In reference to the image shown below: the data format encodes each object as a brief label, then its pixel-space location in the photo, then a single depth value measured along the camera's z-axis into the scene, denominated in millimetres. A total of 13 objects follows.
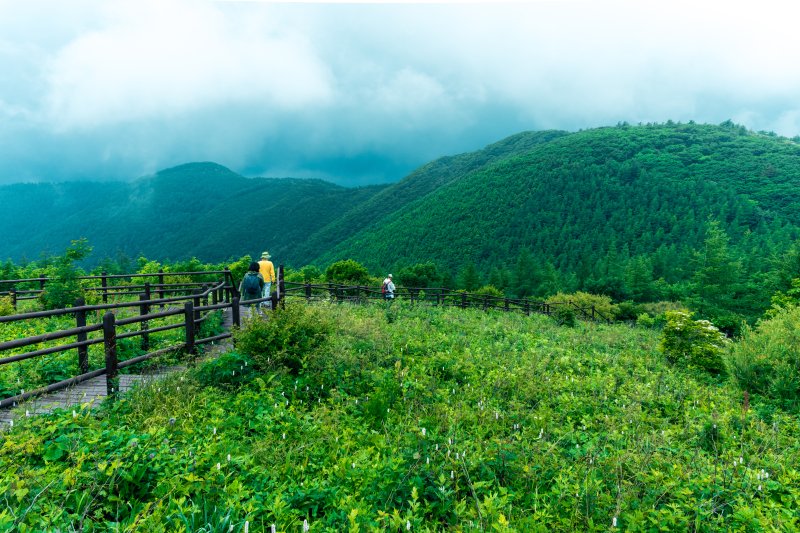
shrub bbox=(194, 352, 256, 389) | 6492
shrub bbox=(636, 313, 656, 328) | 44594
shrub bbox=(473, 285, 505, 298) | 44903
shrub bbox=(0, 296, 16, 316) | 10117
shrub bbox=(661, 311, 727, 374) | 12508
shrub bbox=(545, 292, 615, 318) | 40875
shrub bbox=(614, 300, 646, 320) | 55125
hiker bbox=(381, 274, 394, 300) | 18969
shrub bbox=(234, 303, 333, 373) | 7047
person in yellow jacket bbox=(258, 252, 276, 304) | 12305
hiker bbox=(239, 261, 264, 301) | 11094
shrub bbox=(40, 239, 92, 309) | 11166
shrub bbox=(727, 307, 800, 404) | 8273
